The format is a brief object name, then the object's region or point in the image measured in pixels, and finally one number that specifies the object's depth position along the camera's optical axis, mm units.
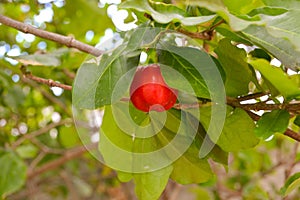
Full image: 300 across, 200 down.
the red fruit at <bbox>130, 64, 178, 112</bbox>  325
